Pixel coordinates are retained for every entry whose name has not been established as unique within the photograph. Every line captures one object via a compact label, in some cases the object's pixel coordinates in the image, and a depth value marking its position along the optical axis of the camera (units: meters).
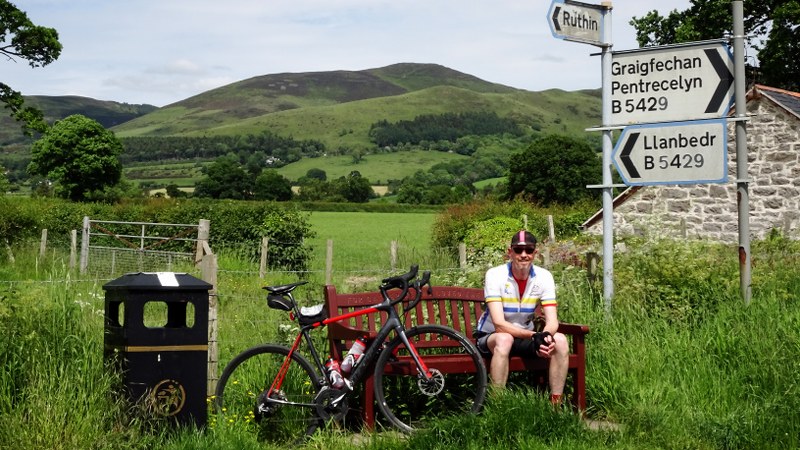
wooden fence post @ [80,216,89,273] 23.29
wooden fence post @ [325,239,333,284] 17.27
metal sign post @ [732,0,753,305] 9.52
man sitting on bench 7.58
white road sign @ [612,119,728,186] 9.62
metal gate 23.55
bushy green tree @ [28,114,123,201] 84.44
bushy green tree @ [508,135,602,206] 66.31
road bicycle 7.40
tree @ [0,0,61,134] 32.97
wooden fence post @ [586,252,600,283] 10.28
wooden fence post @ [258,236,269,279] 21.78
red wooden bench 7.62
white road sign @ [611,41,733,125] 9.72
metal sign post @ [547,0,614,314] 9.79
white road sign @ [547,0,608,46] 9.78
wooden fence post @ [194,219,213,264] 16.44
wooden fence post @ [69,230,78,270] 22.69
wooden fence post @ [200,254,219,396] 8.20
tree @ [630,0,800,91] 32.50
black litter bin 6.83
